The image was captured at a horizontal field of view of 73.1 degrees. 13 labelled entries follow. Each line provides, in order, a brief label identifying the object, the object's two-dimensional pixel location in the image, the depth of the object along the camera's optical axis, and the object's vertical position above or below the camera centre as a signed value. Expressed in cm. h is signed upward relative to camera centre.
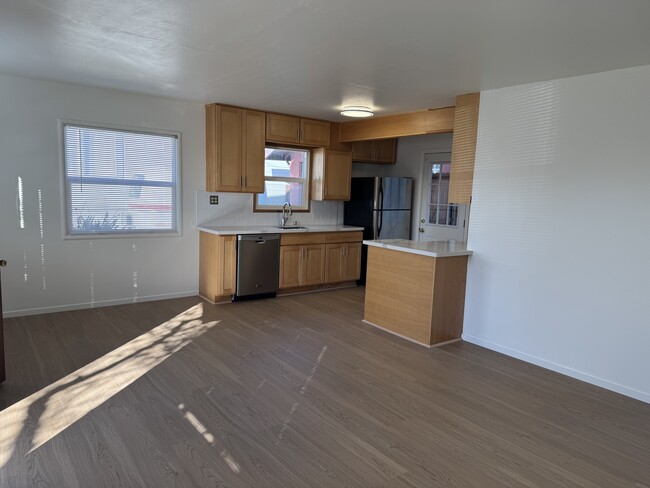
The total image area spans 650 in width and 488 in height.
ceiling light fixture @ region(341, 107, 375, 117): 497 +90
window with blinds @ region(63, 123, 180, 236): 461 +1
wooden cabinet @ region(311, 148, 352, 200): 631 +23
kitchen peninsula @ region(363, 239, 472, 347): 400 -91
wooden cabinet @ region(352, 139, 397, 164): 667 +63
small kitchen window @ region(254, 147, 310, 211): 605 +12
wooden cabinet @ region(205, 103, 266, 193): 527 +46
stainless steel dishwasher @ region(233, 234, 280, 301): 524 -95
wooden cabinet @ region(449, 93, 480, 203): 418 +46
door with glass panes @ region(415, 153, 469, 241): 615 -20
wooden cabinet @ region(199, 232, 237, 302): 511 -94
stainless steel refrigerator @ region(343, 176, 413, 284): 642 -23
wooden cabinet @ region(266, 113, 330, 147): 568 +78
